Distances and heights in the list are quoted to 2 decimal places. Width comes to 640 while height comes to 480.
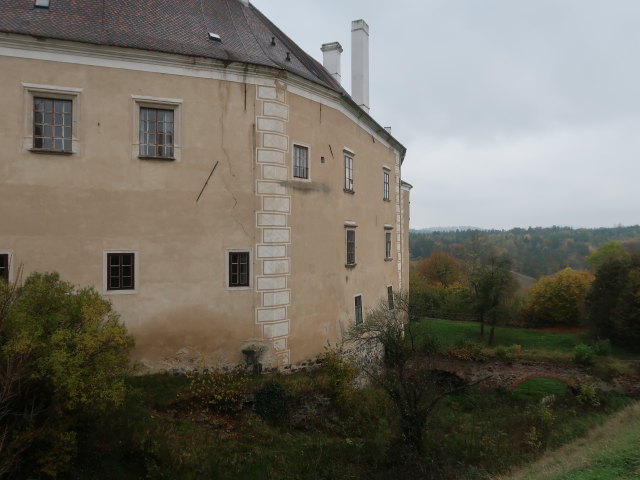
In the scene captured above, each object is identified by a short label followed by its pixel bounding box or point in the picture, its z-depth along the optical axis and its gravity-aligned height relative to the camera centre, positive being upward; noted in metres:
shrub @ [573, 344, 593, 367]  22.55 -5.57
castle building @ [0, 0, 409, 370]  11.91 +2.16
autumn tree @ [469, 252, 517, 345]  37.06 -3.56
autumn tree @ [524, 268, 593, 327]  44.19 -5.51
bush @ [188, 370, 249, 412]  12.26 -3.97
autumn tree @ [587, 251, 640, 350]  32.91 -4.16
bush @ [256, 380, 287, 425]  12.64 -4.46
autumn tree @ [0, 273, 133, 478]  6.99 -1.96
